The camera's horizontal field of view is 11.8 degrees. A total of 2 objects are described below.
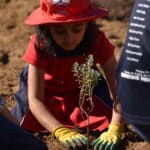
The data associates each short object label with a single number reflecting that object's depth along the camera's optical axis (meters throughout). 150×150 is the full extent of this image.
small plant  3.30
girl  3.78
